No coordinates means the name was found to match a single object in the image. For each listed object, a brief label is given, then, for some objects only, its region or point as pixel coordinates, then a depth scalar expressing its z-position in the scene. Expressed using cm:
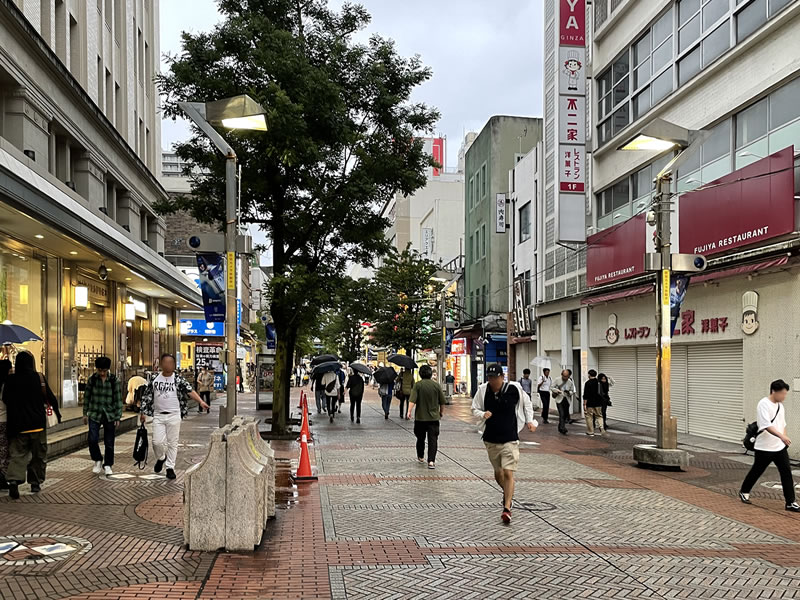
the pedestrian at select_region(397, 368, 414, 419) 2559
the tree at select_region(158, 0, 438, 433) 1814
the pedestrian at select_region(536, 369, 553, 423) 2386
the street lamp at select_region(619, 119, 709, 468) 1355
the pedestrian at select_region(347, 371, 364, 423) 2465
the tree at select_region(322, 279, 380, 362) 2055
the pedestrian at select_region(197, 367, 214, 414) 3241
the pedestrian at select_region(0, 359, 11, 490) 988
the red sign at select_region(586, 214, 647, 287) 2162
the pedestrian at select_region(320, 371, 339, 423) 2572
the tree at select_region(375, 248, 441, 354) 4238
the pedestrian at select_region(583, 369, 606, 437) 1925
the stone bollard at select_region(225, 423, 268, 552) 730
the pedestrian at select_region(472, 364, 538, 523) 912
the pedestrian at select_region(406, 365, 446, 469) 1352
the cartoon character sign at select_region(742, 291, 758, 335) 1658
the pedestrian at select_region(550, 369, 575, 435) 2077
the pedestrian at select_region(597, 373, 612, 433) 1977
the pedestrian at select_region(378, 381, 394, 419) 2606
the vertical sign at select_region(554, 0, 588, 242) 2458
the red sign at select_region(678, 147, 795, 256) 1466
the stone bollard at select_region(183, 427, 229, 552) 729
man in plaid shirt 1185
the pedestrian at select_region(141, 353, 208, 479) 1138
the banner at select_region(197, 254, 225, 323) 1192
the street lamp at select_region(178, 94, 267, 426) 1008
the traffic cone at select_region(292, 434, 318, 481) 1184
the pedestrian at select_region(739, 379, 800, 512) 977
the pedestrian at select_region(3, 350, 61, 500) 977
